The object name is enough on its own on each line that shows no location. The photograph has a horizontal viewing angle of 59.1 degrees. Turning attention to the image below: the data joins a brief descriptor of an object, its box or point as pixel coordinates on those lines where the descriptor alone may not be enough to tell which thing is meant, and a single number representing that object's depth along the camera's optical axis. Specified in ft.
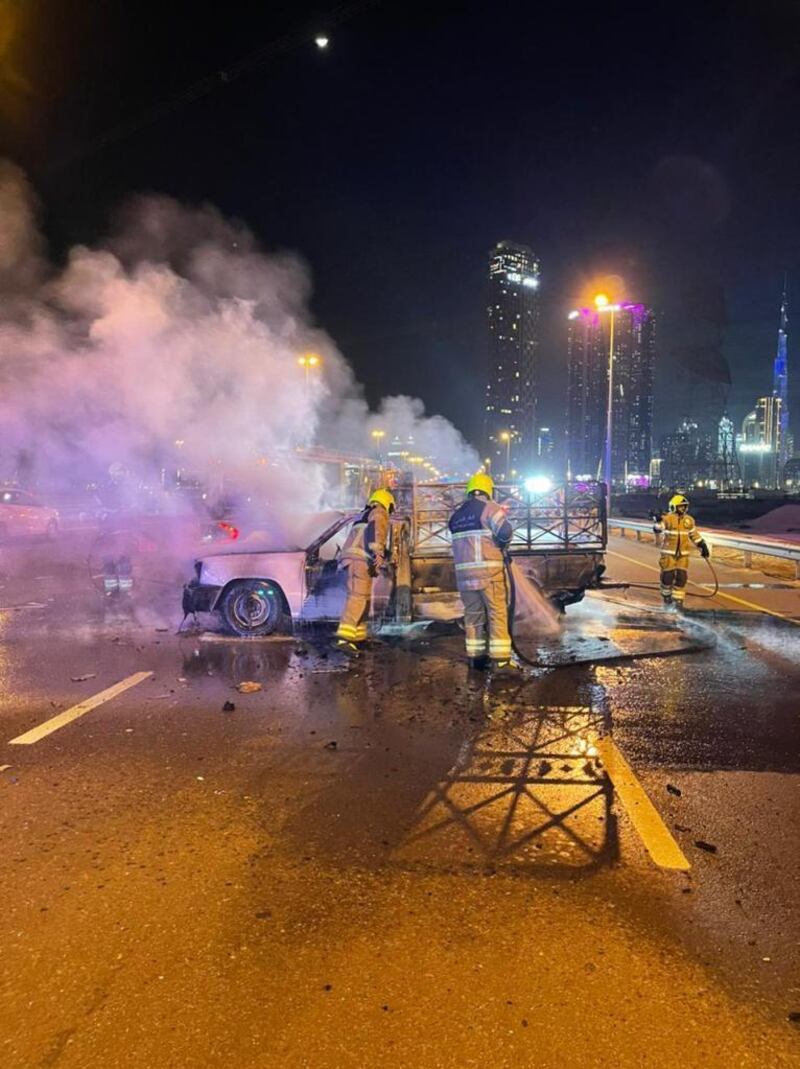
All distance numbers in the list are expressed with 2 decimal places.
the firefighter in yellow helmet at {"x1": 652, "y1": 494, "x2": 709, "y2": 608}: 34.24
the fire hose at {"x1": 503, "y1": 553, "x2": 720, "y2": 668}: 23.15
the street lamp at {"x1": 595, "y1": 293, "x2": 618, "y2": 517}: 66.74
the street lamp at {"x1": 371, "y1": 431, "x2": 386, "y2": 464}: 119.02
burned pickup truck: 26.25
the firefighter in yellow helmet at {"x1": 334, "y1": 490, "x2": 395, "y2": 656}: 24.39
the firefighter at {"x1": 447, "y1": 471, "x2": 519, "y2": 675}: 22.08
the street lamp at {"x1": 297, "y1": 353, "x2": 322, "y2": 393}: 55.62
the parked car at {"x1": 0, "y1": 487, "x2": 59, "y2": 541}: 67.82
